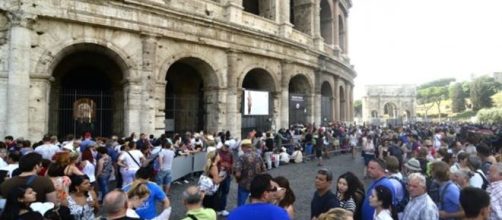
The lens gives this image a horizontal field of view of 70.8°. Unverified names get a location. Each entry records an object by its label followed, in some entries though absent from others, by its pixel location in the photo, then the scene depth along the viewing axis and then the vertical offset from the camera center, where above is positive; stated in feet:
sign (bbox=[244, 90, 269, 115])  49.57 +2.37
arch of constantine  182.70 +9.04
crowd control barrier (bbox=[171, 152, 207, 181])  30.96 -4.25
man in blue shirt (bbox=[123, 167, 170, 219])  12.94 -2.96
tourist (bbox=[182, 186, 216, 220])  10.62 -2.72
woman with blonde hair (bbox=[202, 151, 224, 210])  18.56 -2.93
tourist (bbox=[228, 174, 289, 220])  8.65 -2.22
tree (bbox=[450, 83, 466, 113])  248.32 +13.13
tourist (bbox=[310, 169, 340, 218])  11.89 -2.69
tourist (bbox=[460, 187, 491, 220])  8.80 -2.17
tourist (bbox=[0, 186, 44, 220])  9.60 -2.29
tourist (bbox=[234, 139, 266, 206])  19.31 -2.74
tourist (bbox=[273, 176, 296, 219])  11.95 -2.65
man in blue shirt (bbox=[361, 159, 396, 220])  11.65 -2.21
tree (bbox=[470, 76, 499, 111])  224.33 +16.17
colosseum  33.32 +6.98
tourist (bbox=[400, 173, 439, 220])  10.68 -2.64
